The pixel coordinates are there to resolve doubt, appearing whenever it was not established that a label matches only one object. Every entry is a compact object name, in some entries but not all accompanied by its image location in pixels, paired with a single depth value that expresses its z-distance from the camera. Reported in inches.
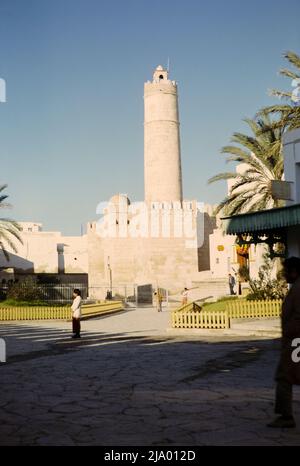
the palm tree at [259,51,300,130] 798.5
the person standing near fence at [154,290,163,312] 1263.7
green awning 543.8
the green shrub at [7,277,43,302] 1254.3
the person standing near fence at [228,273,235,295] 1355.8
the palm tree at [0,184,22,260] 1285.7
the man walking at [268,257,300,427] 211.2
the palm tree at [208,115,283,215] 1000.9
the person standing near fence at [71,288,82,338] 607.8
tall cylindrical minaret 2089.1
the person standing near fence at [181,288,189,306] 1155.7
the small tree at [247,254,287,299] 908.6
